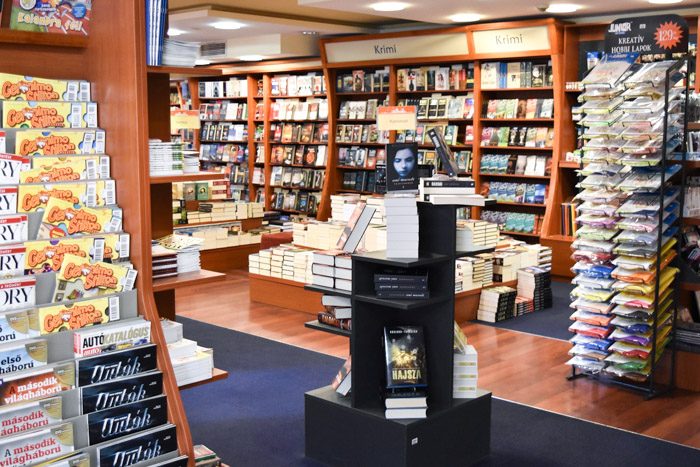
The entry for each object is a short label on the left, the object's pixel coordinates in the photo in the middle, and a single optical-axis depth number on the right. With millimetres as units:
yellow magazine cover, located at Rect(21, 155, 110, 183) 3096
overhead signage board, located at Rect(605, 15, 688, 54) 5484
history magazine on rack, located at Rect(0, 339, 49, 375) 2898
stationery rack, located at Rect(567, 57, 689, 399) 5398
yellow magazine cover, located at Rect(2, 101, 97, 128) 3088
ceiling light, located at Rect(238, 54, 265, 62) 12030
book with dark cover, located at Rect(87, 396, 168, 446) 3082
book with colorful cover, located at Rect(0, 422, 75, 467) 2865
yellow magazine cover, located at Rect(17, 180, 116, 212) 3064
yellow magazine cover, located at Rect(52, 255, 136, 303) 3098
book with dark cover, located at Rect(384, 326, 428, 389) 4094
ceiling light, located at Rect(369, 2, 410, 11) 7854
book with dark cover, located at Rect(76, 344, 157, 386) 3064
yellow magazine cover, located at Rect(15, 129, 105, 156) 3100
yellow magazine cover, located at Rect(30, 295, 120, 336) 3025
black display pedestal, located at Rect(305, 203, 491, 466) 4059
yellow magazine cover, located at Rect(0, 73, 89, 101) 3100
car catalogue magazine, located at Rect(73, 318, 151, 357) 3078
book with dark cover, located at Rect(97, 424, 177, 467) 3102
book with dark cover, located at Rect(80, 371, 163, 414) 3072
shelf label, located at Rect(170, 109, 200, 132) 4520
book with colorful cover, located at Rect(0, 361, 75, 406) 2885
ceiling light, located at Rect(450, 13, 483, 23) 8770
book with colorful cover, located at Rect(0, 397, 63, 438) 2867
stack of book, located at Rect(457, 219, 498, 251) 4219
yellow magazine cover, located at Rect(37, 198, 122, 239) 3104
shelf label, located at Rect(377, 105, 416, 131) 5277
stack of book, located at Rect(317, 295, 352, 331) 4301
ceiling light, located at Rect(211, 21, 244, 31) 9828
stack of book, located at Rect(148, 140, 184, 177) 3379
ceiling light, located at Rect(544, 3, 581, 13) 8008
